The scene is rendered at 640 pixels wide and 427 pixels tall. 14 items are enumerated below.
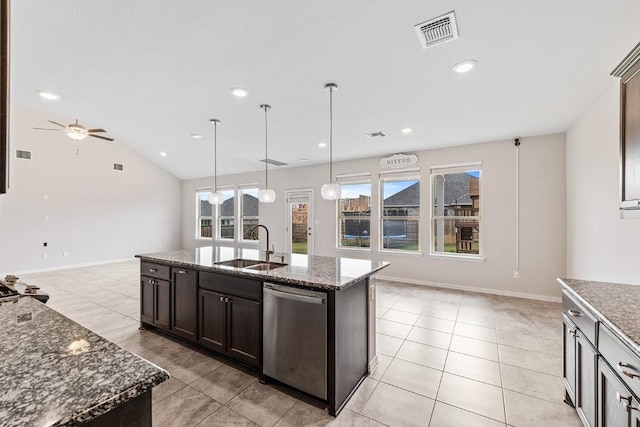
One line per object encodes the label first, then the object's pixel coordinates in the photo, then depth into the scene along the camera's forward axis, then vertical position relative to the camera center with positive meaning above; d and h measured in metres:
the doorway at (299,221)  6.89 -0.14
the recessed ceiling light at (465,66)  2.42 +1.35
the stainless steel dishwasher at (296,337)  1.98 -0.92
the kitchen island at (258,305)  1.97 -0.80
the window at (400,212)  5.54 +0.08
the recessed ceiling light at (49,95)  3.63 +1.62
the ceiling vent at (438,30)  1.93 +1.37
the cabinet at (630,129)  1.54 +0.51
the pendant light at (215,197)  4.07 +0.28
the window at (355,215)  6.16 +0.02
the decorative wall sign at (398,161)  5.43 +1.11
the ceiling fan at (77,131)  4.75 +1.47
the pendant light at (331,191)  3.14 +0.28
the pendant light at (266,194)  3.53 +0.28
